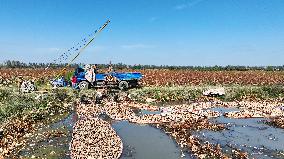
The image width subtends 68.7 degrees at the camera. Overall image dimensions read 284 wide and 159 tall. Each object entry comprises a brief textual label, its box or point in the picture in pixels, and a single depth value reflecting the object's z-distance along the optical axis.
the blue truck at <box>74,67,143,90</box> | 18.81
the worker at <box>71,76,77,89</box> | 19.00
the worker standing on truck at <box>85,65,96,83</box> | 18.65
